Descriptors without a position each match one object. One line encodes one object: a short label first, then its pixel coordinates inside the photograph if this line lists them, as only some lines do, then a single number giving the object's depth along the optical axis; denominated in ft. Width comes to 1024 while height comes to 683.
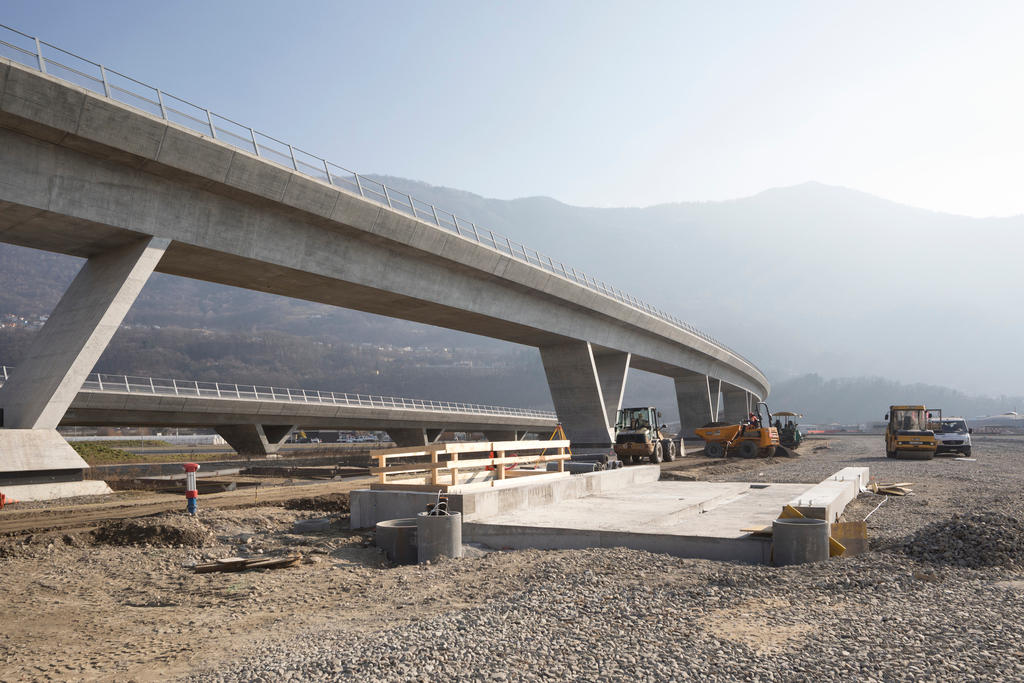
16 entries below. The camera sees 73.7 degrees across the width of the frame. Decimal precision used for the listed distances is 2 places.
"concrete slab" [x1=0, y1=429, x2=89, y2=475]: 55.01
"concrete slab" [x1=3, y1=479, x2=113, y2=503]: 54.65
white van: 110.22
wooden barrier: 42.39
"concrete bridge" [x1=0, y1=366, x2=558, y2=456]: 126.31
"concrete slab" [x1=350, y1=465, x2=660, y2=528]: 37.42
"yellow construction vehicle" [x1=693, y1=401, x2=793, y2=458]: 109.19
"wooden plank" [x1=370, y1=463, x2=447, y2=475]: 42.81
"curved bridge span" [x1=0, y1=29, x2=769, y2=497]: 53.52
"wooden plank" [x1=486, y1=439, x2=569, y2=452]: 48.81
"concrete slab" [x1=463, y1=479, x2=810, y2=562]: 30.27
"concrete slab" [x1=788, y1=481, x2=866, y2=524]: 32.36
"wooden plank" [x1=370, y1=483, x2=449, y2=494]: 40.71
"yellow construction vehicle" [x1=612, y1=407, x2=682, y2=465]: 98.89
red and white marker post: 40.01
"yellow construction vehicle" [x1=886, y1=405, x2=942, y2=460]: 104.73
